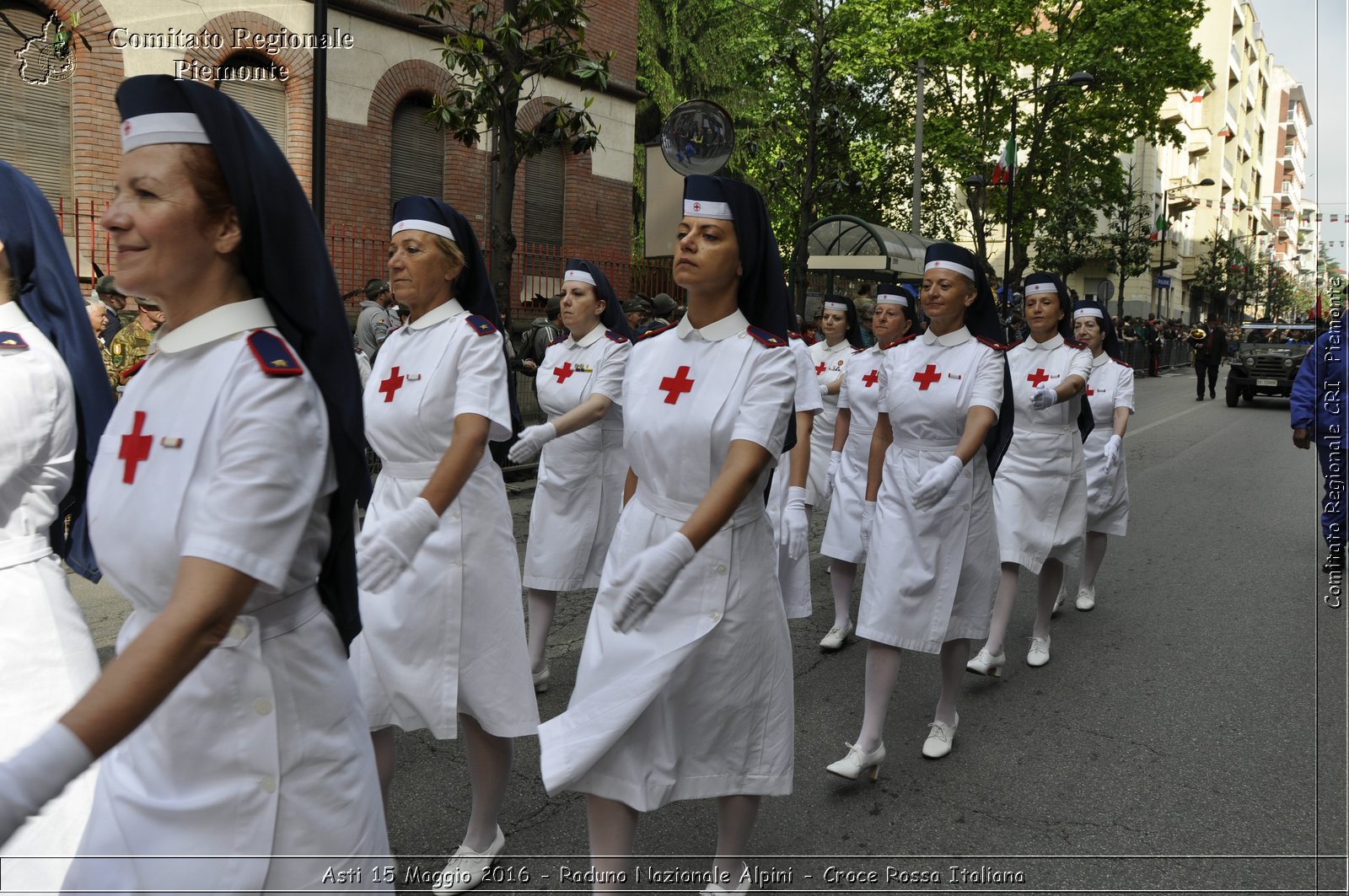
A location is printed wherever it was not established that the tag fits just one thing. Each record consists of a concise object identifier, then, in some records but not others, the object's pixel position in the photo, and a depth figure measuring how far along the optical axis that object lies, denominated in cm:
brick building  1272
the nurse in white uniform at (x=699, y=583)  289
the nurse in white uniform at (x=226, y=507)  172
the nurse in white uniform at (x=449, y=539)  345
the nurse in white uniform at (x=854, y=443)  684
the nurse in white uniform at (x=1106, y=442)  746
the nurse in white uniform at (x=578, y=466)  572
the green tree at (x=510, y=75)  1079
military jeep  2736
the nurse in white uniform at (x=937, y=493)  456
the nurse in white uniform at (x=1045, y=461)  648
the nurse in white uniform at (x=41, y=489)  245
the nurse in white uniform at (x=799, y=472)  364
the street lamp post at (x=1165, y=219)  4978
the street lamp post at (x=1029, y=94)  2783
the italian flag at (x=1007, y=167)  2909
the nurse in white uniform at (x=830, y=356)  826
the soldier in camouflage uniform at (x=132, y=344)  823
